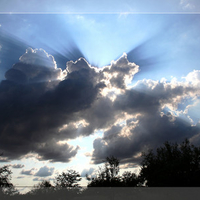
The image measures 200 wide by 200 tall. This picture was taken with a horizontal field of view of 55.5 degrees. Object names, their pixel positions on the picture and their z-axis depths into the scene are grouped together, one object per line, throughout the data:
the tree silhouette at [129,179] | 67.69
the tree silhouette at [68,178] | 78.69
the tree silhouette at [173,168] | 47.47
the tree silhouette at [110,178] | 65.35
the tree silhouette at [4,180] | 43.33
